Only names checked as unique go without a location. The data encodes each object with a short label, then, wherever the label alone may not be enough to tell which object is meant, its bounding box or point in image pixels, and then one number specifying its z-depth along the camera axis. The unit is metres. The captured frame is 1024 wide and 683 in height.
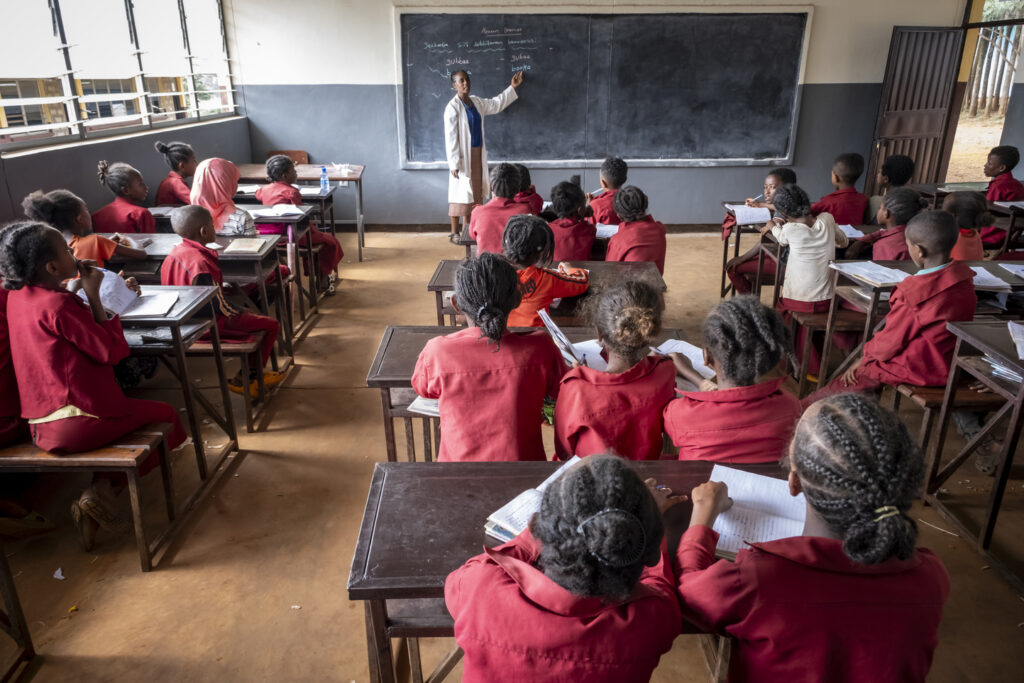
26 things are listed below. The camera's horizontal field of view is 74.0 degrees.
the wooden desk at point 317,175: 5.84
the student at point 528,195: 3.96
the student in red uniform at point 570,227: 3.54
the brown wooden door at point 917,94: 6.48
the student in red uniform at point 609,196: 4.33
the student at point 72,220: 2.88
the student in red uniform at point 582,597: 0.92
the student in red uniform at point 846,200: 4.52
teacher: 6.16
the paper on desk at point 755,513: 1.25
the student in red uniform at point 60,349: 2.07
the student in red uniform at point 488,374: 1.78
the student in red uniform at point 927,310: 2.57
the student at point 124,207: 3.73
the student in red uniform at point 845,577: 0.97
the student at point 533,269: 2.60
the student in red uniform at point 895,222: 3.57
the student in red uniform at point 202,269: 3.04
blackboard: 6.50
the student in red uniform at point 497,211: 3.68
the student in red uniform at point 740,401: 1.54
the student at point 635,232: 3.49
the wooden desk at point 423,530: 1.21
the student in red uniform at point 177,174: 4.63
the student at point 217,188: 4.04
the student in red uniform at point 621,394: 1.66
